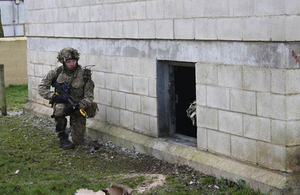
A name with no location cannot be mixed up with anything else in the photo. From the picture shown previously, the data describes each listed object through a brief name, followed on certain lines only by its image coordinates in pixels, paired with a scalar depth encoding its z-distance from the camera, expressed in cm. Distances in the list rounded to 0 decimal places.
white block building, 868
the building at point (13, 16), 3783
